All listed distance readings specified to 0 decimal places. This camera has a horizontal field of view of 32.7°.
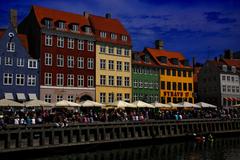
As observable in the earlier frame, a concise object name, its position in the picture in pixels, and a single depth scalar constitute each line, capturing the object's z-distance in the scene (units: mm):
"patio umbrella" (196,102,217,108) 58059
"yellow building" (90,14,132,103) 68375
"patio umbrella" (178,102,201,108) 56212
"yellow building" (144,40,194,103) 79562
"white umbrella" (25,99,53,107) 42719
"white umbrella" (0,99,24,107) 40947
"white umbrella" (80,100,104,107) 46600
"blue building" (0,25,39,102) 57438
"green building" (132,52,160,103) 74250
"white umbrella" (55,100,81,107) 44000
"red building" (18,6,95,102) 61562
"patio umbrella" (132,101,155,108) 49675
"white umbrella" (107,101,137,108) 48094
